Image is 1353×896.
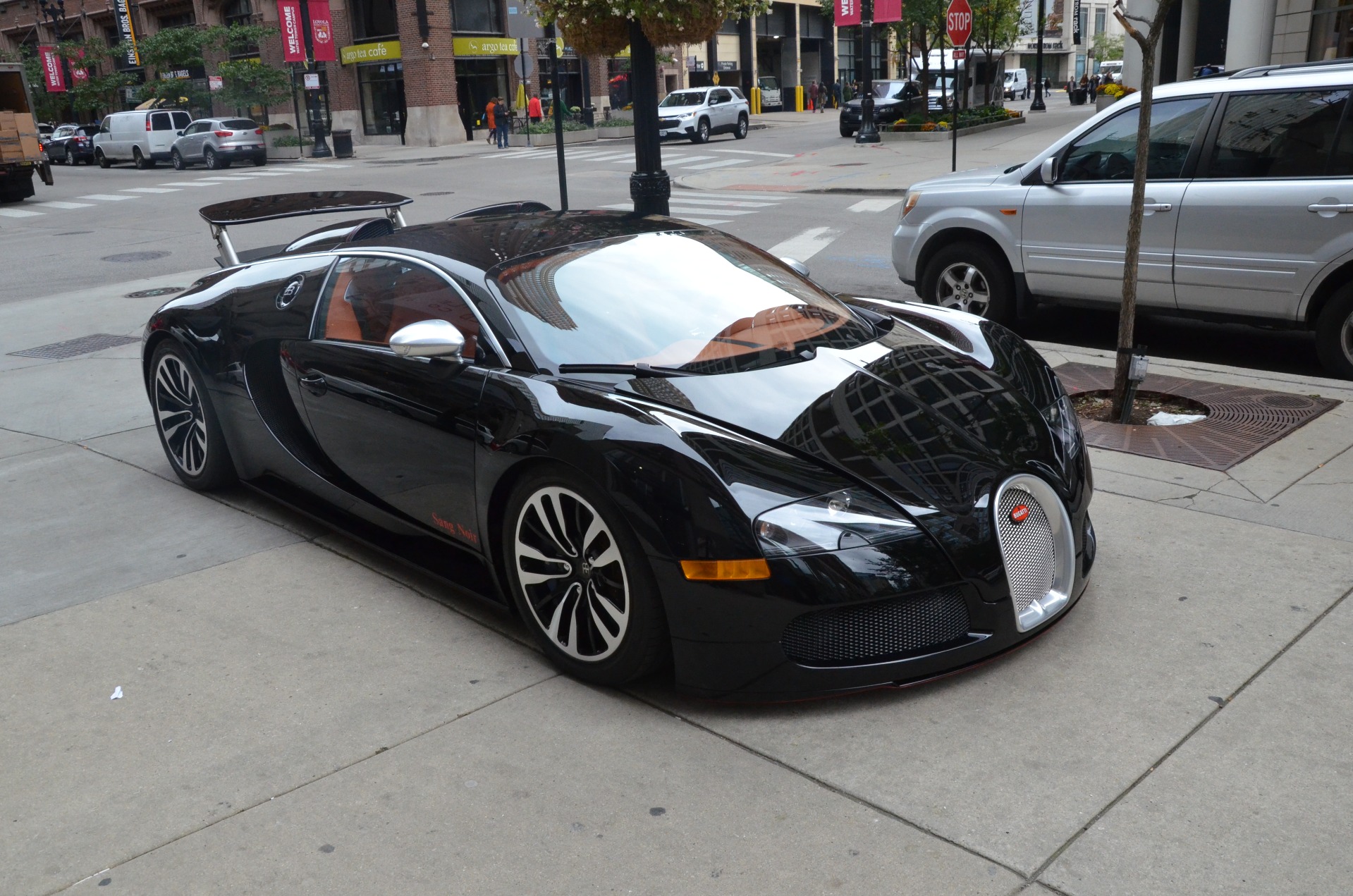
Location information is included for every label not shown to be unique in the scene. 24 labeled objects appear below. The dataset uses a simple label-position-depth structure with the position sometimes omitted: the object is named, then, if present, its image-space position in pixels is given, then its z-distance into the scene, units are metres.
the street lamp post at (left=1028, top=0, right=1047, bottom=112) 47.09
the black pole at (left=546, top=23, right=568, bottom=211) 10.77
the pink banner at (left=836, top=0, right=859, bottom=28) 34.91
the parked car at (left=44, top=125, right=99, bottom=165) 42.75
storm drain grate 9.45
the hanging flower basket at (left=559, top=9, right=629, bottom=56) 8.41
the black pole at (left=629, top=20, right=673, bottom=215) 8.49
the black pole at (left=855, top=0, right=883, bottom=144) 28.97
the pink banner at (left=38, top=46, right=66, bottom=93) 53.41
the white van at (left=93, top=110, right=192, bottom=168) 38.28
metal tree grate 5.62
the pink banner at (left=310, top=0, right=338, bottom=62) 44.38
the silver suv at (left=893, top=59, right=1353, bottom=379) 6.71
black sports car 3.32
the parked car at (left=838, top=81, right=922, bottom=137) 34.47
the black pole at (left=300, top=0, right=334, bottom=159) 39.69
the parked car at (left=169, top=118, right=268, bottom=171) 36.16
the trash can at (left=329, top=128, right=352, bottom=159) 39.47
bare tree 5.86
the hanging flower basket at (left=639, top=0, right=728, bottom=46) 8.13
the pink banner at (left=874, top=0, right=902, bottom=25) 29.66
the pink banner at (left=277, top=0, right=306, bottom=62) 42.38
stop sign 18.80
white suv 35.88
